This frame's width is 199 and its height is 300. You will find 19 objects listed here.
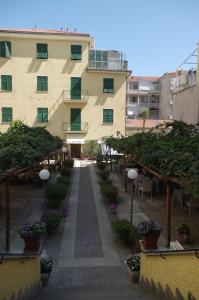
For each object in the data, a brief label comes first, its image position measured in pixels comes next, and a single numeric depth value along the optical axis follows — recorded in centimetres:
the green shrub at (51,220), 744
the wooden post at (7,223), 625
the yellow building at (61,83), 2380
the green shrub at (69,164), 1858
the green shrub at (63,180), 1301
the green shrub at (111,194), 1060
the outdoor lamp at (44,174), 761
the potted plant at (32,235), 483
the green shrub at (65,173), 1547
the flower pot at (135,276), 536
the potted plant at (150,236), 482
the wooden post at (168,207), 634
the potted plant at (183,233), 674
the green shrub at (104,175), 1436
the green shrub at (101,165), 1738
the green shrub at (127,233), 676
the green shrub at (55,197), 989
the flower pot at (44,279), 517
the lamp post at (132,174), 737
